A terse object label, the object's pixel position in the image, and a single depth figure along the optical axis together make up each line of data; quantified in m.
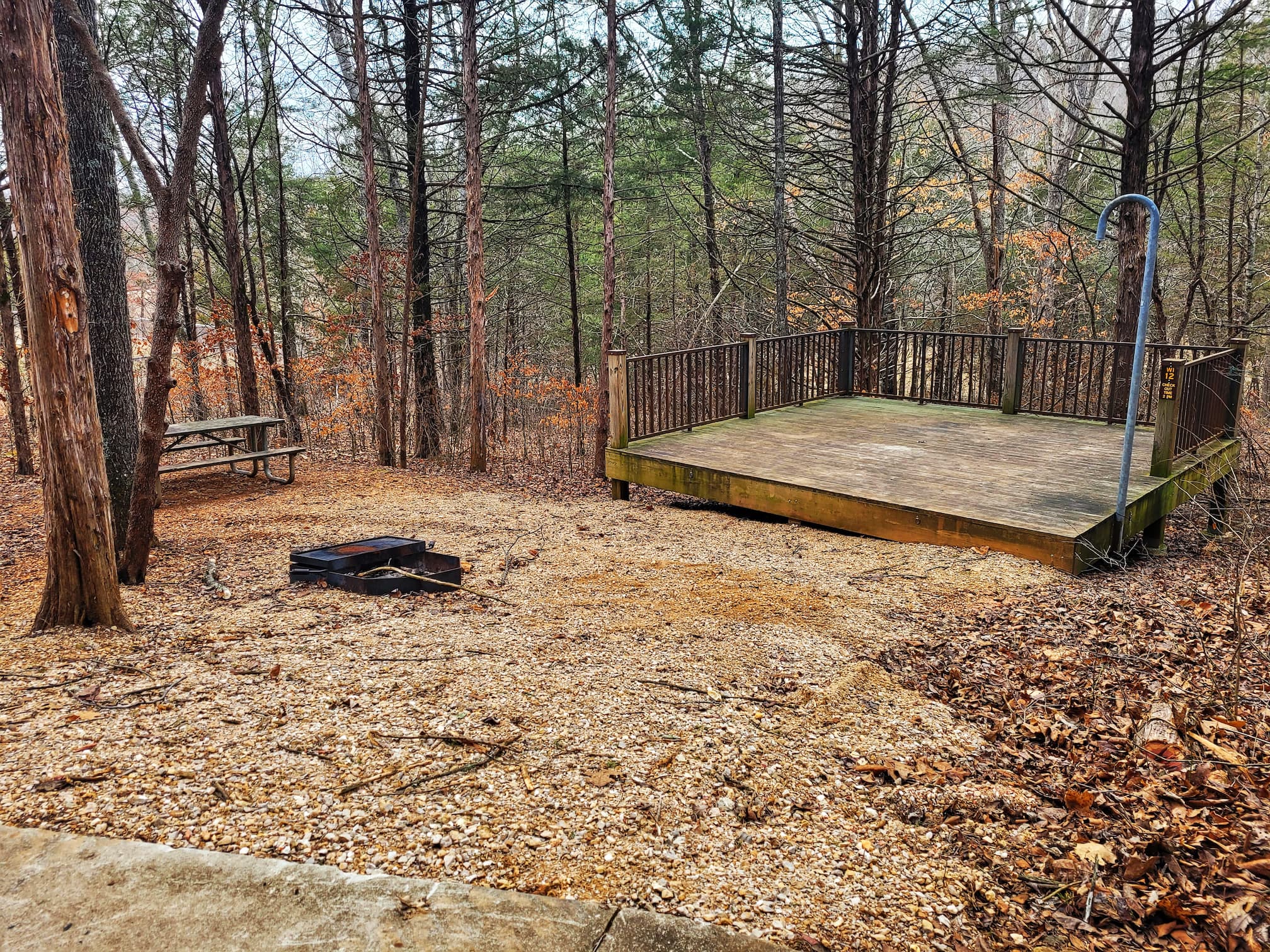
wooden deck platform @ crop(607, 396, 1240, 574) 5.82
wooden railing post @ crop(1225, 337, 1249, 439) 7.52
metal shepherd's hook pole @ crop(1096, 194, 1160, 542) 4.89
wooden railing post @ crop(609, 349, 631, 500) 8.34
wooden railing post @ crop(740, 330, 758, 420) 9.61
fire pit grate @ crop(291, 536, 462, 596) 5.02
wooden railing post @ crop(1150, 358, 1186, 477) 6.13
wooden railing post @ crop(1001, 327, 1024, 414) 9.41
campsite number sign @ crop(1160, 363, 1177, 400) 6.12
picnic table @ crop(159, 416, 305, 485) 8.30
